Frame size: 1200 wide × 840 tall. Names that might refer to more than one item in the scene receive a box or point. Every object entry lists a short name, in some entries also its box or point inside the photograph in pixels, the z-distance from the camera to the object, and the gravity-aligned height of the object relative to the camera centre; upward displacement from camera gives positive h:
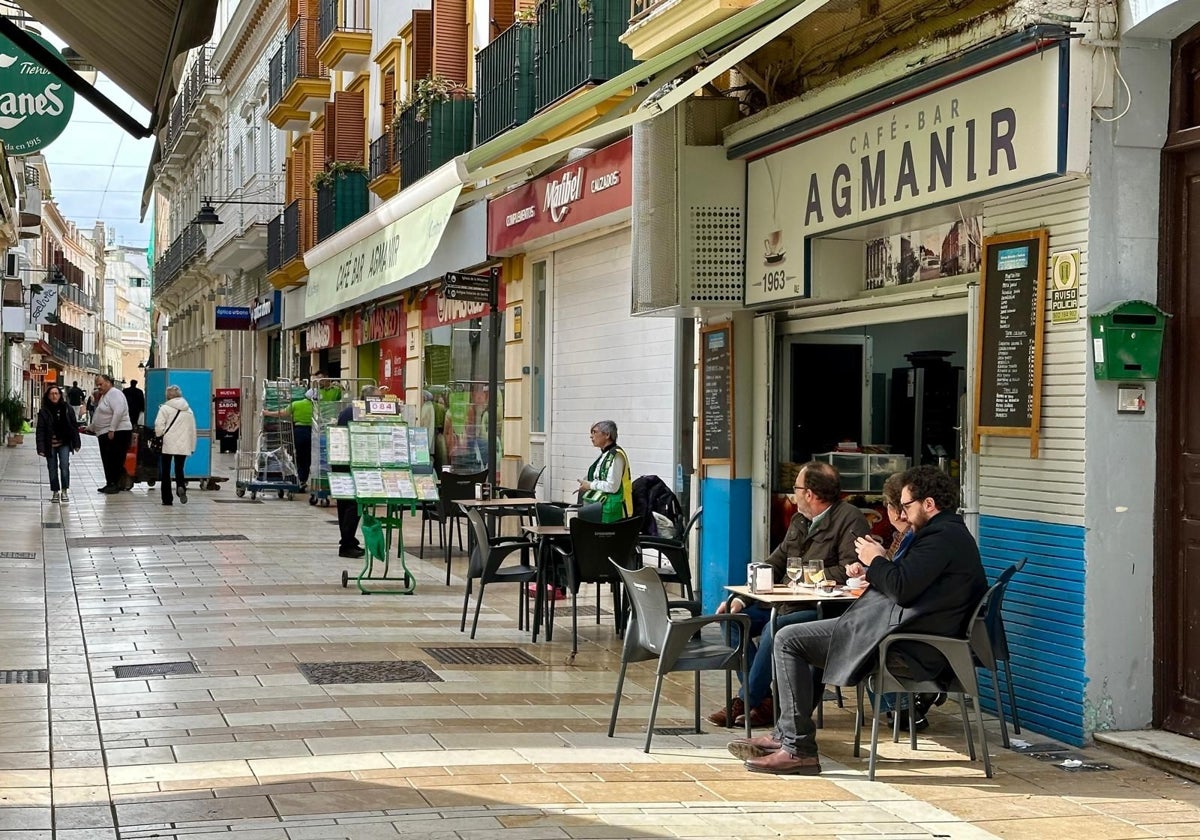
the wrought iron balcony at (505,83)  16.67 +3.77
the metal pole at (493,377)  16.22 +0.50
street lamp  33.72 +4.44
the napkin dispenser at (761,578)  7.86 -0.75
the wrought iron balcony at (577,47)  14.27 +3.59
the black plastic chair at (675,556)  10.72 -0.89
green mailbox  7.37 +0.43
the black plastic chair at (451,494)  15.14 -0.70
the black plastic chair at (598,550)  10.02 -0.80
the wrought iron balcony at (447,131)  19.64 +3.67
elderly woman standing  11.58 -0.42
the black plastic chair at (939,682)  6.81 -1.07
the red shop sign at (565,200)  14.26 +2.29
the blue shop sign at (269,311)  34.75 +2.51
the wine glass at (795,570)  7.86 -0.71
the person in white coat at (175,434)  22.48 -0.21
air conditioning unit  11.11 +1.46
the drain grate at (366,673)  8.97 -1.46
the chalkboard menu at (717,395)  11.59 +0.24
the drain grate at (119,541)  16.53 -1.32
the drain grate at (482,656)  9.80 -1.47
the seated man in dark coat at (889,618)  6.87 -0.84
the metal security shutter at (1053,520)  7.57 -0.45
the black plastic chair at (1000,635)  7.62 -1.01
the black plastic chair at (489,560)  10.50 -0.92
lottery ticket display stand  13.30 -0.47
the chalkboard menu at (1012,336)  7.89 +0.49
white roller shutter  14.44 +0.59
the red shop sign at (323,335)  30.49 +1.75
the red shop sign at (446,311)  20.33 +1.53
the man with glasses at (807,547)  7.88 -0.63
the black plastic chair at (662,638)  7.33 -1.01
